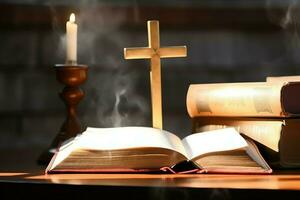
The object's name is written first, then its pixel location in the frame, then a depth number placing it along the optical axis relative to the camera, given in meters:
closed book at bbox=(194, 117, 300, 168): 1.44
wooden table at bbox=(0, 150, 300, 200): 1.29
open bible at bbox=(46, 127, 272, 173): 1.40
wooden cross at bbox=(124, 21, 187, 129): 1.59
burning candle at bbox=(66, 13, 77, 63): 1.55
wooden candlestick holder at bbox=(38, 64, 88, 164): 1.53
